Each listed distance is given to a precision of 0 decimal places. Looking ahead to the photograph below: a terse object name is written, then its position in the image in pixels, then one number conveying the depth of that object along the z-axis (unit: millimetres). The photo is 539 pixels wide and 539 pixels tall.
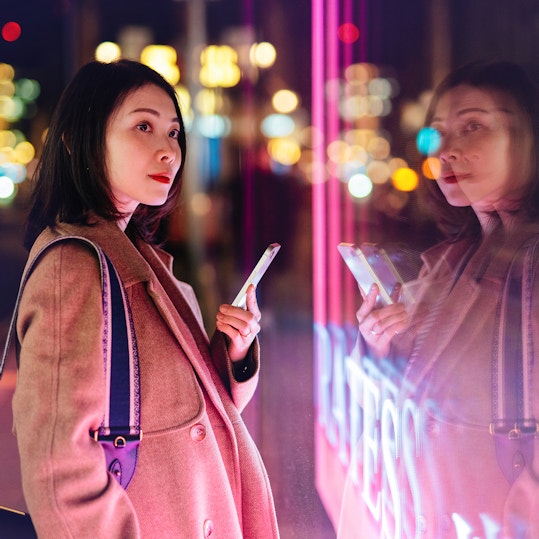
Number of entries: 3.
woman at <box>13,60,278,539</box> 1515
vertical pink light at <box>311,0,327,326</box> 2127
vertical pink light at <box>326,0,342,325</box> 2092
